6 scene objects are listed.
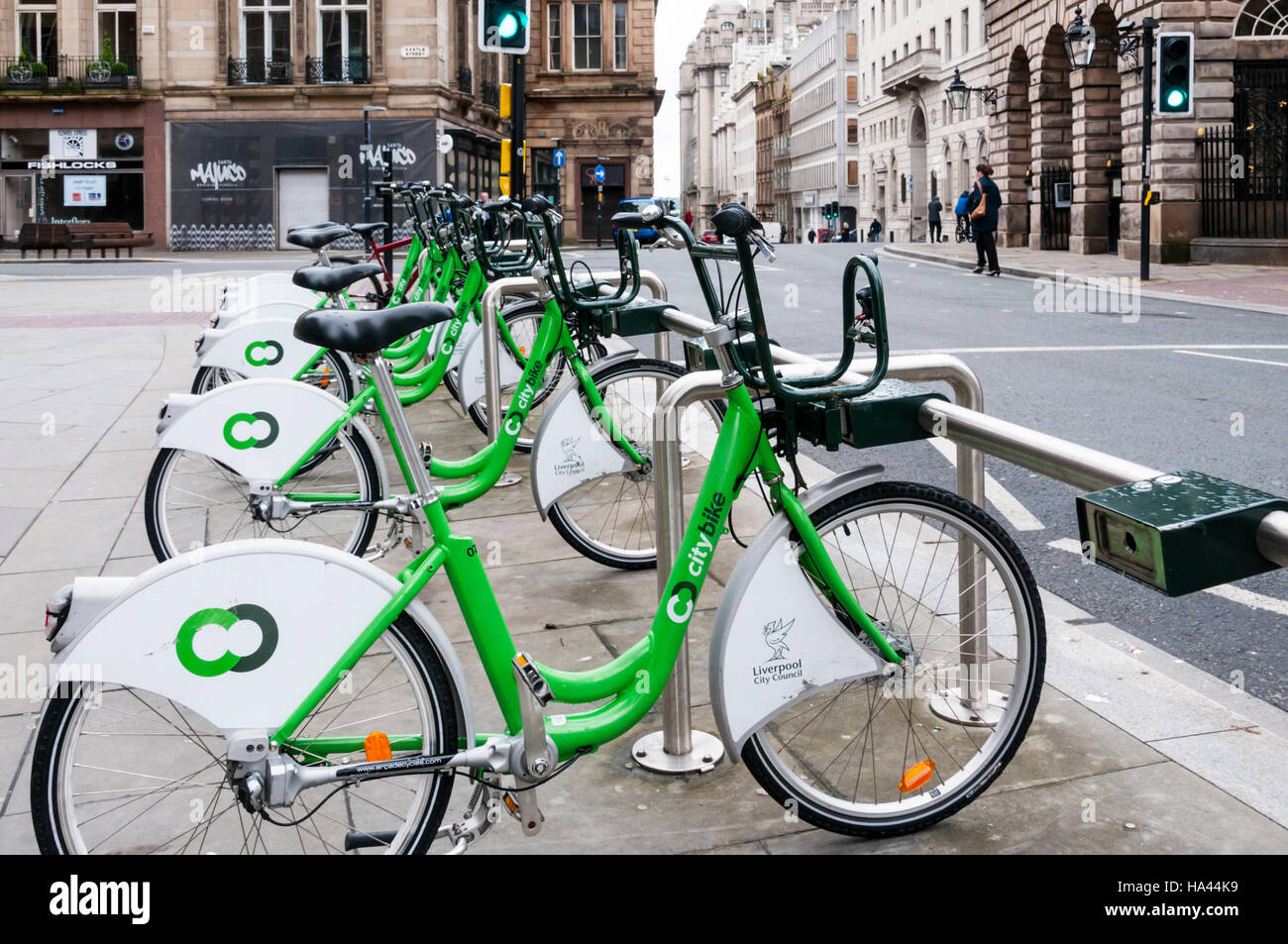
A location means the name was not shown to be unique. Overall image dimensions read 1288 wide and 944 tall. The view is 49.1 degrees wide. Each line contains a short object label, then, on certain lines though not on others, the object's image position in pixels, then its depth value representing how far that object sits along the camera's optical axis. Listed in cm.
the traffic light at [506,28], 970
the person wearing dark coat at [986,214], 2659
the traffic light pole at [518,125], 1090
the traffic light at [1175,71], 1973
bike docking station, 222
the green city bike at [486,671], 256
